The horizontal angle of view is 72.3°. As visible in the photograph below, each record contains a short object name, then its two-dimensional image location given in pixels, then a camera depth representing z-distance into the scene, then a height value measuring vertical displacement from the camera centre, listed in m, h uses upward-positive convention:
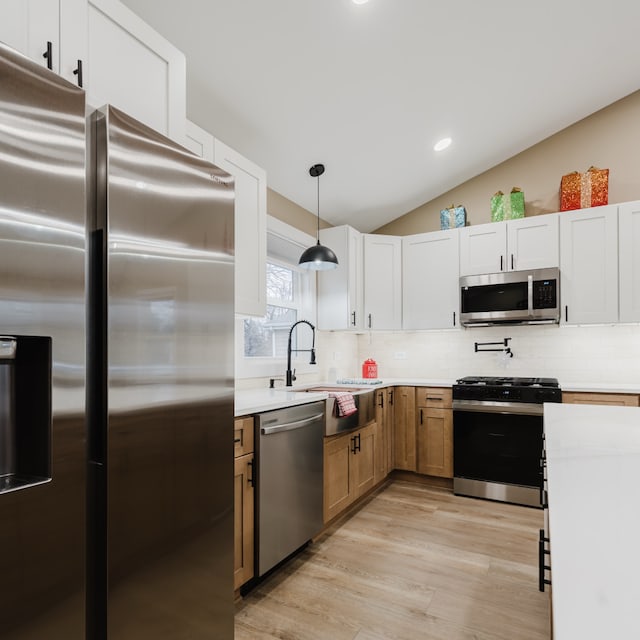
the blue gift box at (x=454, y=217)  4.23 +1.05
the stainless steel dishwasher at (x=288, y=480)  2.19 -0.85
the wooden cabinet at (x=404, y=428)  3.95 -0.94
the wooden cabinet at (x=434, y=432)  3.79 -0.94
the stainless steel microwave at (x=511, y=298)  3.67 +0.24
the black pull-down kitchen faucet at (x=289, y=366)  3.31 -0.32
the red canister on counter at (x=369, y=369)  4.40 -0.45
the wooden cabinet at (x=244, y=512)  2.04 -0.89
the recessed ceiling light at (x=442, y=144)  3.65 +1.52
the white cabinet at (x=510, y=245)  3.77 +0.71
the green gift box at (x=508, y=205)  3.96 +1.09
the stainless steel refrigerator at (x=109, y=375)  0.96 -0.14
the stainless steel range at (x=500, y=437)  3.41 -0.91
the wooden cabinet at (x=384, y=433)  3.64 -0.94
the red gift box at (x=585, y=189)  3.66 +1.15
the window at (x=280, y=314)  3.30 +0.09
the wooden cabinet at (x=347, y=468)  2.85 -1.02
